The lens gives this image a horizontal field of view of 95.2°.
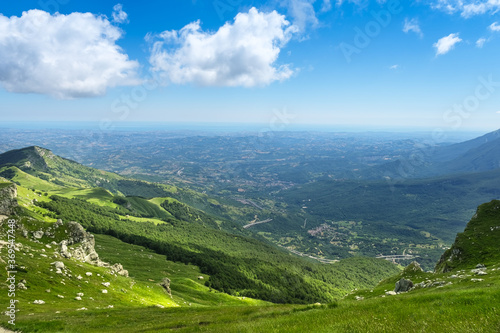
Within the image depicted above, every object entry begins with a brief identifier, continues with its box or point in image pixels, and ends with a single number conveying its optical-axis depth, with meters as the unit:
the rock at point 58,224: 74.88
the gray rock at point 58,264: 50.90
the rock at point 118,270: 68.55
